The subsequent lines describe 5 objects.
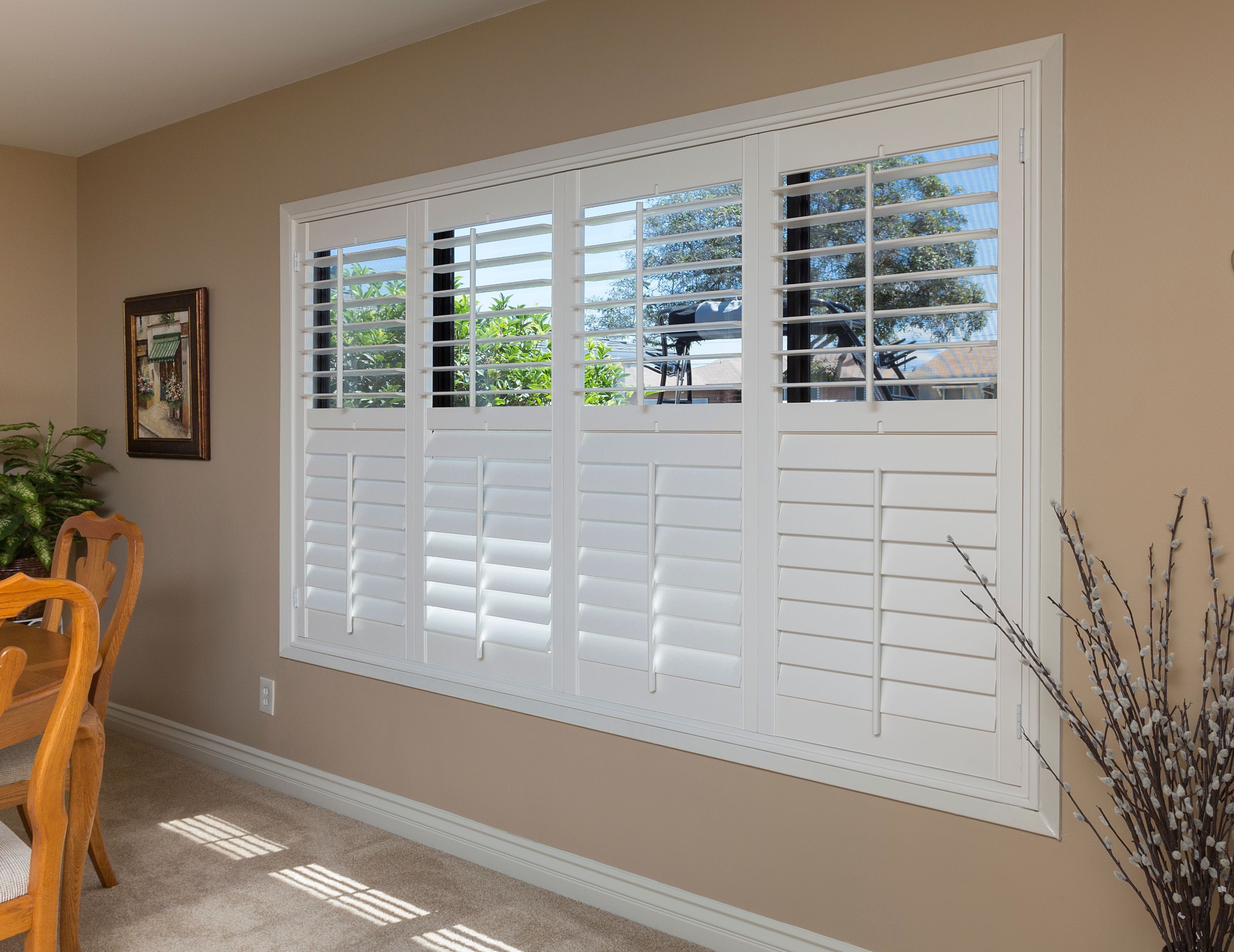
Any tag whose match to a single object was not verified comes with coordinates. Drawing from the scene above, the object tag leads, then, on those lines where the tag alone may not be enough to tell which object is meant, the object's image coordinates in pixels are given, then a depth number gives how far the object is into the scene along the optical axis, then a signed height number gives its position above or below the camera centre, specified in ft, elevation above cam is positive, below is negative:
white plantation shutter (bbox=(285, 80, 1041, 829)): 6.45 +0.16
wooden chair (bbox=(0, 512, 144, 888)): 8.51 -1.18
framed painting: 12.04 +1.20
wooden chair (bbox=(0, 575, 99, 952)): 5.81 -2.32
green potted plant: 12.14 -0.45
